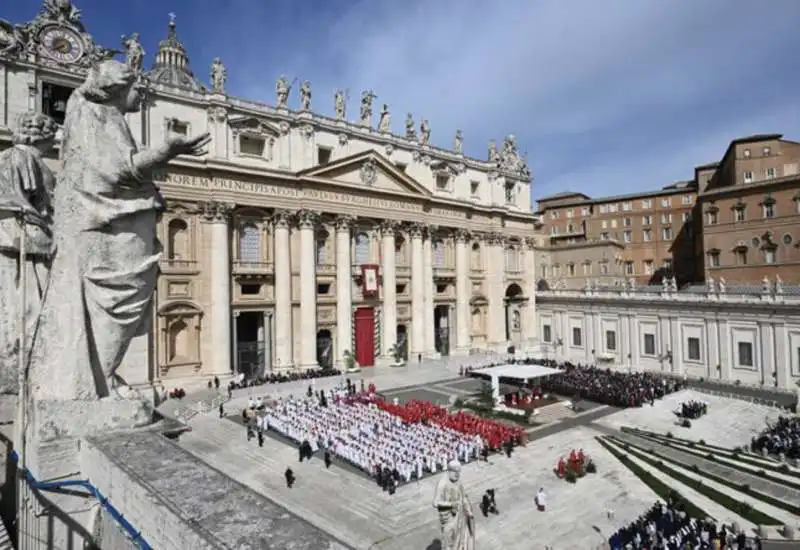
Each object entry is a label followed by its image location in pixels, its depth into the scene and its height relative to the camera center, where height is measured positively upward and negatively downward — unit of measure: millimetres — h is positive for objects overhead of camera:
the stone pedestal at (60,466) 4477 -1573
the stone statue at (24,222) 5727 +934
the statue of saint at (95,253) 4812 +423
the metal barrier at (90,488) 4016 -1720
